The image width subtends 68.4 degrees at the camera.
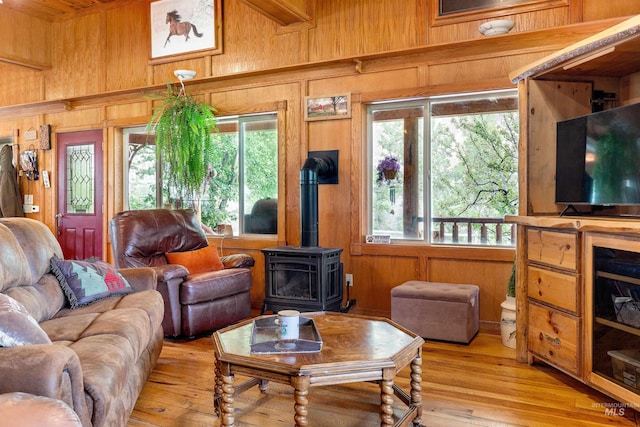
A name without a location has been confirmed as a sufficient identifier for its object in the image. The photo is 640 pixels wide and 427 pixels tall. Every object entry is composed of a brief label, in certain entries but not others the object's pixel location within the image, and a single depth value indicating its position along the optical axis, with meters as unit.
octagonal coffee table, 1.84
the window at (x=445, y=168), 4.04
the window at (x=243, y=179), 5.03
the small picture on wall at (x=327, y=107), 4.48
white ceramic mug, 2.13
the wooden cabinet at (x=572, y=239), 2.43
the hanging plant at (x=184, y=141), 4.89
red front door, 6.08
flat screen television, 2.57
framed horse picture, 5.15
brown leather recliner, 3.61
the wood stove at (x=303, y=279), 3.90
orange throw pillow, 4.04
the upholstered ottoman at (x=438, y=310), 3.50
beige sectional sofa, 1.46
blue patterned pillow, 2.82
